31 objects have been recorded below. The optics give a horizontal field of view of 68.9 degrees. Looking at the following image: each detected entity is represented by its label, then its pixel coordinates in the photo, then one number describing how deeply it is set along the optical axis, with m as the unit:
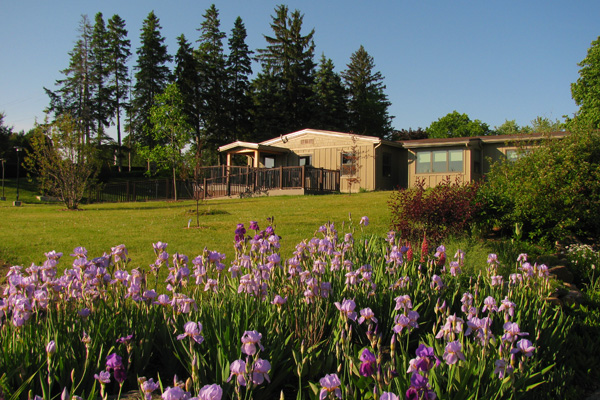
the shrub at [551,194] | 8.60
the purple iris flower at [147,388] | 1.54
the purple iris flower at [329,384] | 1.61
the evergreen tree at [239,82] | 42.94
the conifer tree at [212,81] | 41.78
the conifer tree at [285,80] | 41.50
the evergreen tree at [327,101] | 41.09
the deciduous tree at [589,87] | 27.95
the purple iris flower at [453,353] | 1.95
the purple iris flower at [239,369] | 1.61
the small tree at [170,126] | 29.89
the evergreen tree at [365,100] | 47.38
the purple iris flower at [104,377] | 1.73
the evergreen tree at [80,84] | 42.25
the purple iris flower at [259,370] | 1.72
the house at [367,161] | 22.02
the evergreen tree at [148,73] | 41.91
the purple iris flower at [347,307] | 2.33
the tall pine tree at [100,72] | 42.59
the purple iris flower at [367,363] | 1.73
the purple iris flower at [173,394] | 1.33
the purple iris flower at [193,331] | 1.98
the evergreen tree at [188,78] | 40.84
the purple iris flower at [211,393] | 1.32
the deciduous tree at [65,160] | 17.98
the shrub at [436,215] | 7.89
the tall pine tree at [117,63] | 43.22
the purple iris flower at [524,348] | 2.11
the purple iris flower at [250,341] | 1.81
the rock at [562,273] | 5.75
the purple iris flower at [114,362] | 1.70
